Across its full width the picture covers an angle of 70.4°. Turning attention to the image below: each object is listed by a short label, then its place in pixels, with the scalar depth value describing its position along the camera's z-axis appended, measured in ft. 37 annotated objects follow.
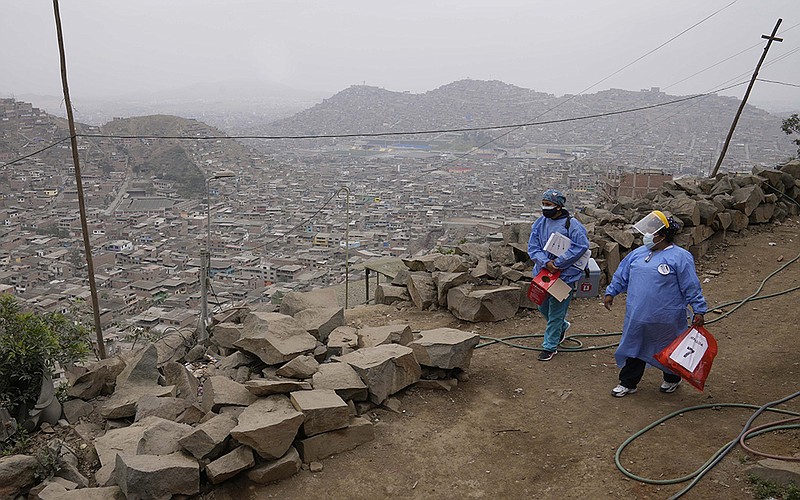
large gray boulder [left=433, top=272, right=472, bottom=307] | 27.53
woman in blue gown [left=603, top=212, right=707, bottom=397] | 17.01
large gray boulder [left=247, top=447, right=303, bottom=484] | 14.52
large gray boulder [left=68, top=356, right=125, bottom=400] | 20.80
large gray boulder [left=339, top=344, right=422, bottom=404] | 17.94
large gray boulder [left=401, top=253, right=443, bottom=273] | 30.91
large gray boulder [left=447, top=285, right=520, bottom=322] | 26.18
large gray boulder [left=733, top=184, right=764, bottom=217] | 37.32
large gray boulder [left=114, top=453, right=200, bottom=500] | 13.29
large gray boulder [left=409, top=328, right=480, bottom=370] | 19.66
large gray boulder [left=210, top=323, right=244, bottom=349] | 23.49
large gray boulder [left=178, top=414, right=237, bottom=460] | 14.44
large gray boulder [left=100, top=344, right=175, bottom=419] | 19.42
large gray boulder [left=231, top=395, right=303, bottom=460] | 14.35
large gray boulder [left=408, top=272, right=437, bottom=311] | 28.50
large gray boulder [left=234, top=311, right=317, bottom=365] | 19.07
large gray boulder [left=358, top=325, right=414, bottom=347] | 21.12
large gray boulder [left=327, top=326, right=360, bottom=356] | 20.62
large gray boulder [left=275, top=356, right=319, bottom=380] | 17.71
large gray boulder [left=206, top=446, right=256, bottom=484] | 14.10
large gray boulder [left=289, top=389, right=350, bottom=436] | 15.49
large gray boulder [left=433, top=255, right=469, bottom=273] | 28.58
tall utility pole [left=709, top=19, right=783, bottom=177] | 51.75
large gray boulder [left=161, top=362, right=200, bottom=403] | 20.29
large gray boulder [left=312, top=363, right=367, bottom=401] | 17.30
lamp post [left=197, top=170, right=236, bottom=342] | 26.50
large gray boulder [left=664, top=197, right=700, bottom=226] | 33.83
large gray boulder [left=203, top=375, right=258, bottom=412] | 16.61
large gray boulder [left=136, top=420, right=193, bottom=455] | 14.82
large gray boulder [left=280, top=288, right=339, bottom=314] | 24.22
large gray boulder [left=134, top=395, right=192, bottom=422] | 18.67
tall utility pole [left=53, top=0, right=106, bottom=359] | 30.78
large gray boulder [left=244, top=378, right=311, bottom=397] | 16.51
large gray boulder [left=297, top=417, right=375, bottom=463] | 15.55
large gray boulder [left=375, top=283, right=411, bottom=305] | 30.37
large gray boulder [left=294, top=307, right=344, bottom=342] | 21.87
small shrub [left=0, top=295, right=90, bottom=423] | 18.06
